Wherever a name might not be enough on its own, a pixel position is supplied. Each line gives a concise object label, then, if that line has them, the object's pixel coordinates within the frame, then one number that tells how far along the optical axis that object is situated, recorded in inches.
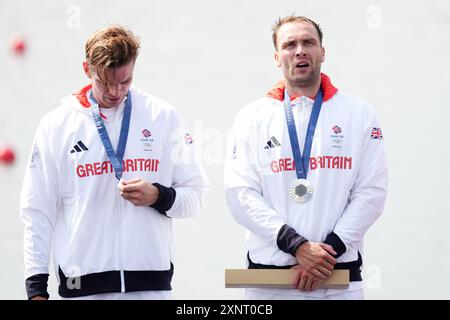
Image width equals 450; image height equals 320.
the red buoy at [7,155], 369.6
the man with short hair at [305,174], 253.3
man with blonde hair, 254.2
